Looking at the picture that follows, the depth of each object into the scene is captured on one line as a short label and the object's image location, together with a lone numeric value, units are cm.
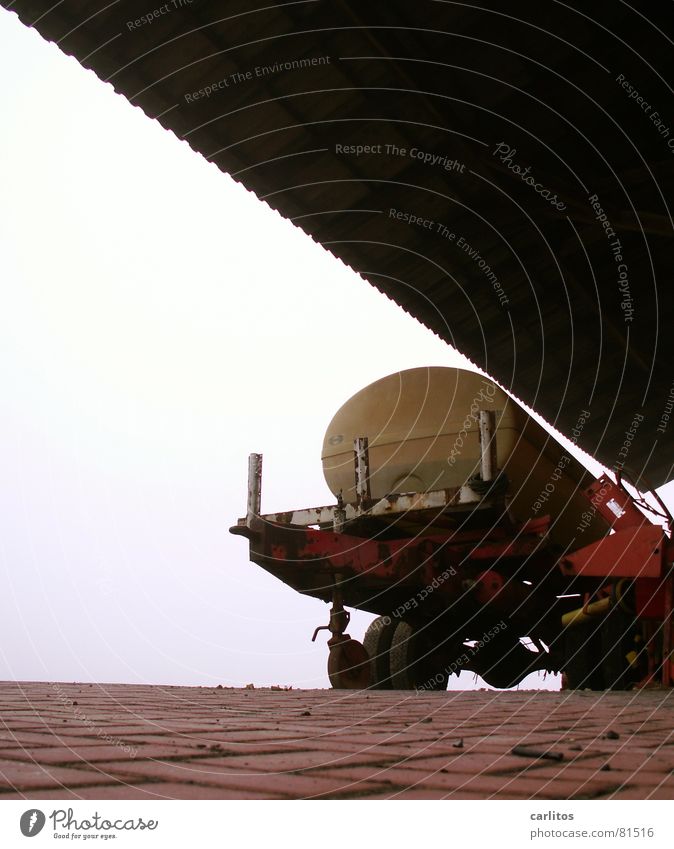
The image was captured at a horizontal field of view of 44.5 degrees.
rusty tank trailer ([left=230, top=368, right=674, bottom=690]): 660
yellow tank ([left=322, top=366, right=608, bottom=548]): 746
